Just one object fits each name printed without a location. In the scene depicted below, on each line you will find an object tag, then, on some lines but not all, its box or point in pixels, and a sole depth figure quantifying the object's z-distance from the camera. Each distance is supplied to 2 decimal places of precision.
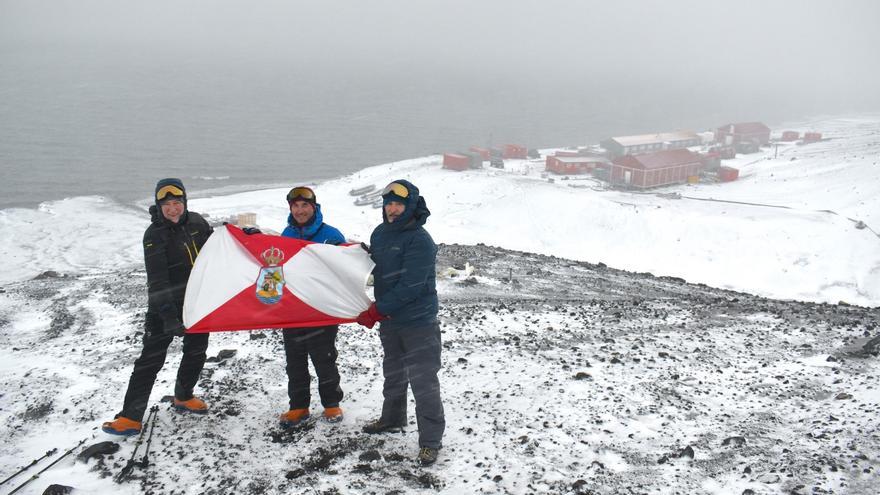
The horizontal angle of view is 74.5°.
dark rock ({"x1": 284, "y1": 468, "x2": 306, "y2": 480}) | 5.45
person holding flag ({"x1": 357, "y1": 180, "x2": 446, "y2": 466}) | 5.48
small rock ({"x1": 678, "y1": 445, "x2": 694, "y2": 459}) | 6.04
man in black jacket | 5.89
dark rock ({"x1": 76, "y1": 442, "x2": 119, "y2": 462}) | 5.62
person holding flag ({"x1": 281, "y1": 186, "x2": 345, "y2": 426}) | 6.18
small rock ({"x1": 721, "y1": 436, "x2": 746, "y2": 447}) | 6.31
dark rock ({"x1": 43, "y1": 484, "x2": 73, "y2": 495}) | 5.05
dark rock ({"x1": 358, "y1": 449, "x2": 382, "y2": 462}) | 5.75
